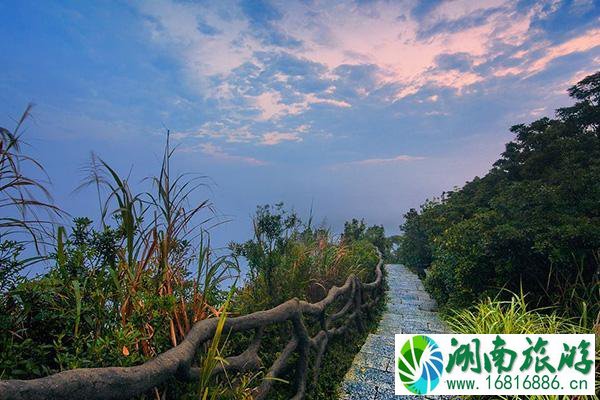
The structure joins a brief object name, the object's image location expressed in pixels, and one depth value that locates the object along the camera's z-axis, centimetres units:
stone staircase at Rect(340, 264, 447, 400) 367
